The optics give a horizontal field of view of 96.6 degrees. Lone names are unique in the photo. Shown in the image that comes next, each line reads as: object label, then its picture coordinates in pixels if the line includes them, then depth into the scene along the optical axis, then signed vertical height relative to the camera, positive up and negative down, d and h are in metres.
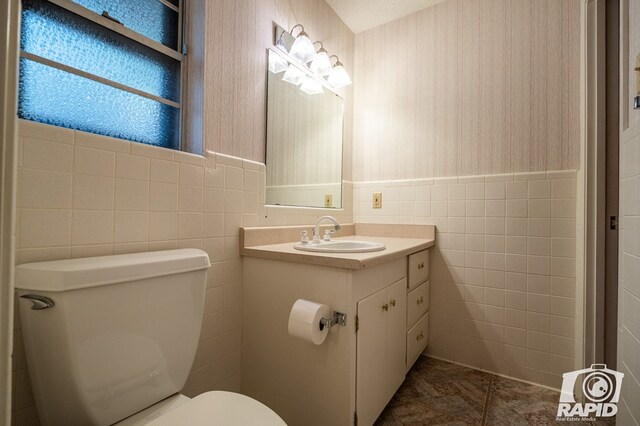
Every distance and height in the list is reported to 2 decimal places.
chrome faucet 1.55 -0.11
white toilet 0.69 -0.36
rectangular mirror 1.61 +0.48
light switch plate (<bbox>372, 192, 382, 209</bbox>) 2.17 +0.12
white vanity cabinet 1.08 -0.55
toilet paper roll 1.02 -0.38
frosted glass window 0.91 +0.50
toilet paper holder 1.06 -0.40
